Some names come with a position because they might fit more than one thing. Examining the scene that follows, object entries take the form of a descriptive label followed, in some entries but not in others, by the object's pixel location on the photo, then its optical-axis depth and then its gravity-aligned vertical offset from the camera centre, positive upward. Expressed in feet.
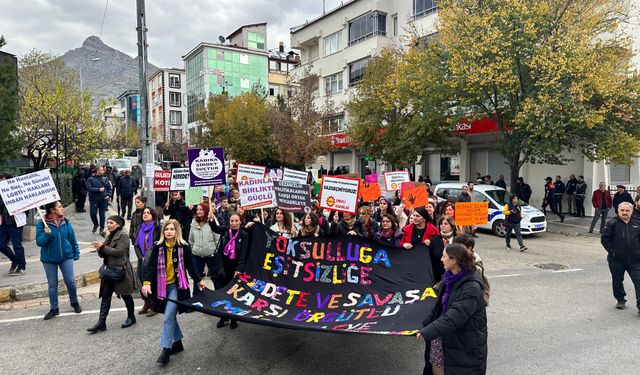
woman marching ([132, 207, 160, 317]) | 22.56 -3.07
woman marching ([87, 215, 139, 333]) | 20.08 -4.12
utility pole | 45.29 +7.58
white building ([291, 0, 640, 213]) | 70.48 +24.85
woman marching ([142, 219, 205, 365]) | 17.71 -3.96
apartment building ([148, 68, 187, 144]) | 242.17 +40.14
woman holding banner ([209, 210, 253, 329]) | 20.88 -3.68
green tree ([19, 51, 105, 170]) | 80.18 +12.59
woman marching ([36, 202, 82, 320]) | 21.93 -3.59
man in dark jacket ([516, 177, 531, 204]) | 62.95 -3.02
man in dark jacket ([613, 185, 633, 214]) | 47.89 -3.08
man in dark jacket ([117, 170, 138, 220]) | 50.70 -1.23
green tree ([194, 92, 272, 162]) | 117.80 +11.74
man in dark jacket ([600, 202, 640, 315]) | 22.18 -3.98
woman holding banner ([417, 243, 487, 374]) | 11.78 -4.03
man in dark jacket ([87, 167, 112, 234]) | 44.98 -1.85
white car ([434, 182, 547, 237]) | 49.93 -4.97
